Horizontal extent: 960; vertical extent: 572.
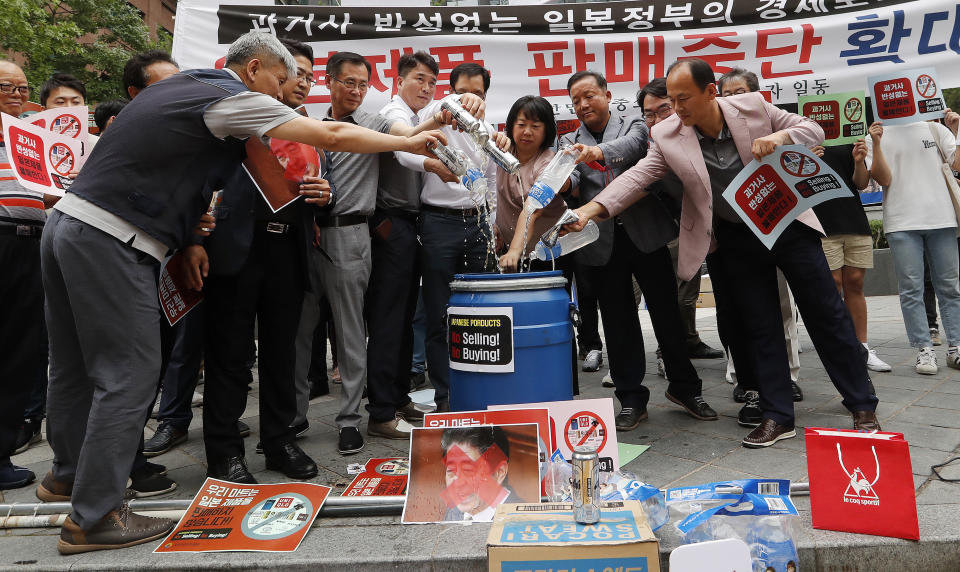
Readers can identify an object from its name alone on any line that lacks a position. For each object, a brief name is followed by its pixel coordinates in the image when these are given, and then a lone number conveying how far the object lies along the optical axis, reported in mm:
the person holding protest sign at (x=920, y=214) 4289
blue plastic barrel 2568
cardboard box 1616
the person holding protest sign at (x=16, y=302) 2832
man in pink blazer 2893
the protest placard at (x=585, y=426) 2457
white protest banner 4590
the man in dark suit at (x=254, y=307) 2592
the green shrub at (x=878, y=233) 11051
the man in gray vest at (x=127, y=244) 2043
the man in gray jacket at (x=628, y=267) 3277
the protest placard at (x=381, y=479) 2426
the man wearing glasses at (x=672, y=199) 3422
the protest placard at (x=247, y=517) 2049
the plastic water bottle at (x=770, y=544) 1767
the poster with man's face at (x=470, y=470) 2207
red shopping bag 1868
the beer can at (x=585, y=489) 1777
